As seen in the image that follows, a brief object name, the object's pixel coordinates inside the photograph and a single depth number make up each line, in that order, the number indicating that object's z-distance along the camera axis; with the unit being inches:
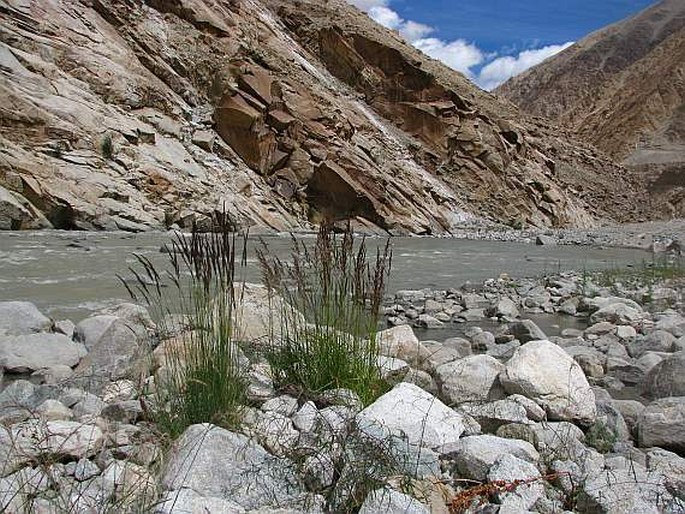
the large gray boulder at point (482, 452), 106.5
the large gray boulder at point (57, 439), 99.4
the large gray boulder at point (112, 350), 172.9
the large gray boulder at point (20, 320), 242.5
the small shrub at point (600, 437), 129.4
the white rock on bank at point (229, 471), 95.1
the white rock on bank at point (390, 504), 89.4
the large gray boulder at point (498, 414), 130.3
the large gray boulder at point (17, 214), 634.8
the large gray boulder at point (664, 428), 130.0
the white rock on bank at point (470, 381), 154.3
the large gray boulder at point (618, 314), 324.8
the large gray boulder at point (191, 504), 85.7
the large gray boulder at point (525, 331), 278.4
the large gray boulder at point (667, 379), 177.2
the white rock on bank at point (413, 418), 117.0
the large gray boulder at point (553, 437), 117.4
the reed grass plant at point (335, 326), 135.0
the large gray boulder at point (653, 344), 248.5
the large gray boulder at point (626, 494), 92.9
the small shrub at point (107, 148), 783.1
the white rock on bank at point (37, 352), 202.2
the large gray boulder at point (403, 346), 187.9
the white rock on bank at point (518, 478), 97.4
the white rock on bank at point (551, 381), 139.8
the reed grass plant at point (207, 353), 114.3
